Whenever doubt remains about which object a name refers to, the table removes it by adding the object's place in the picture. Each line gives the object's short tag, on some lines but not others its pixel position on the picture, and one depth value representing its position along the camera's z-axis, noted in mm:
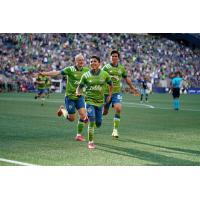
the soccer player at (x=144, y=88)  24125
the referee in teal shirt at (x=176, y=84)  19594
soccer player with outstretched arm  10289
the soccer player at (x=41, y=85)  21386
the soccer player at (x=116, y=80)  10852
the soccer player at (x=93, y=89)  9227
